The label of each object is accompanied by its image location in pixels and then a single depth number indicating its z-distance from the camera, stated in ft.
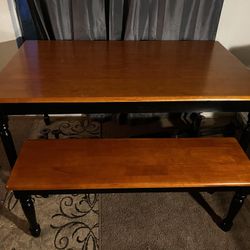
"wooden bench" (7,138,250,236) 3.47
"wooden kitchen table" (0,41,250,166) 3.55
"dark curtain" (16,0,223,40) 5.05
